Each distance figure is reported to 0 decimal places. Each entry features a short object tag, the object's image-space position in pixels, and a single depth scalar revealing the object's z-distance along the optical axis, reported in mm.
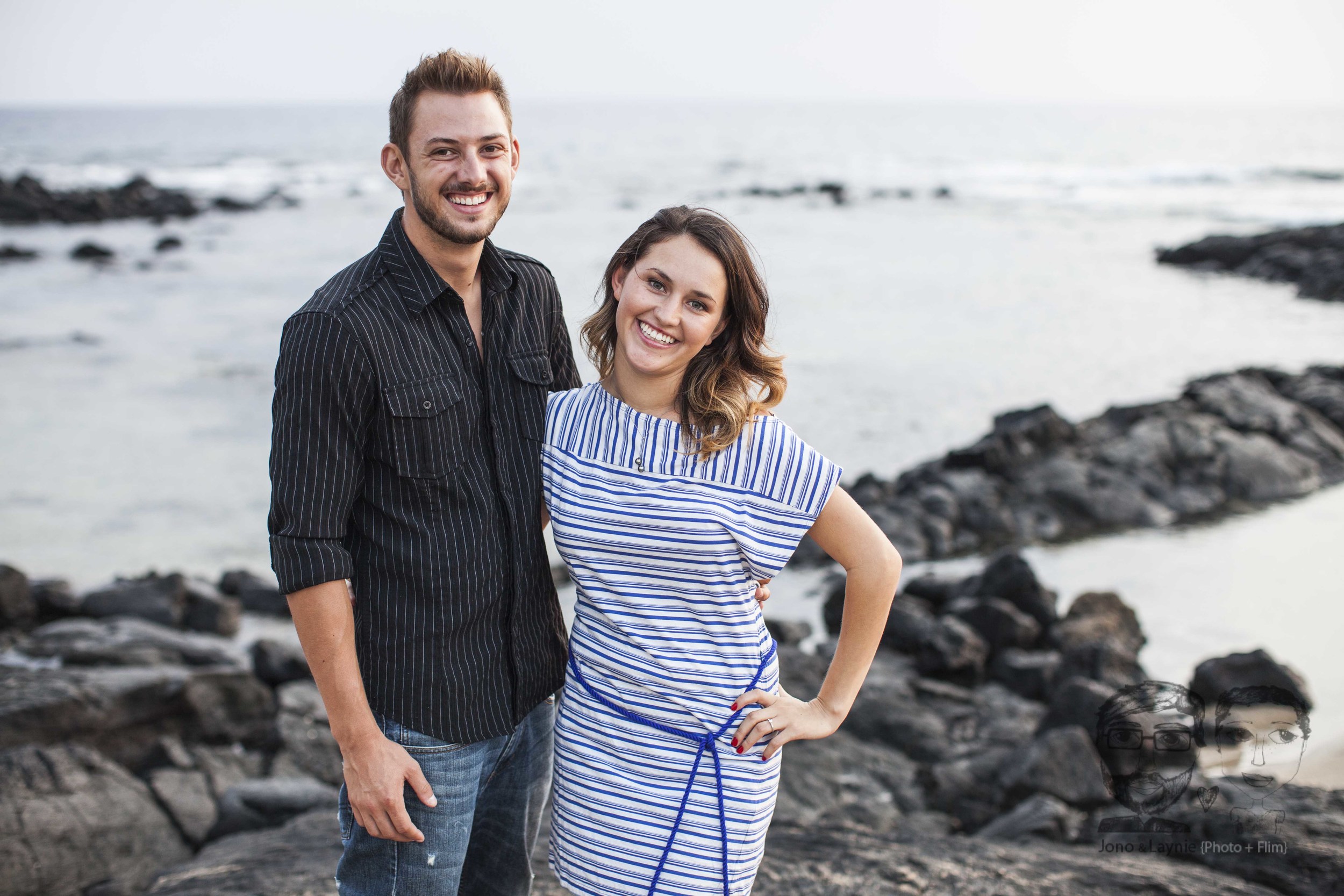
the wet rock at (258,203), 39906
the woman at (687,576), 2236
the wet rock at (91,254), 26953
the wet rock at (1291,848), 3607
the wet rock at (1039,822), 4590
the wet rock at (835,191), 44188
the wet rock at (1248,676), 5969
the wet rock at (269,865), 3418
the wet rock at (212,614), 7816
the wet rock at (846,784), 5074
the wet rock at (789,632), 7422
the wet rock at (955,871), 3377
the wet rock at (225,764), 5238
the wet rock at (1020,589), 7449
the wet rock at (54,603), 7840
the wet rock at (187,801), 4727
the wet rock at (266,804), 4793
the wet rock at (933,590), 8031
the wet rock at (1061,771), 5012
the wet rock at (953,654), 6930
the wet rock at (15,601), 7590
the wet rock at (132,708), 5117
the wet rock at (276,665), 6785
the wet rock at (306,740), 5664
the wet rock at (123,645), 6676
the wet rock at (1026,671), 6645
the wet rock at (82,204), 34969
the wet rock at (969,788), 5121
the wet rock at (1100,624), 7008
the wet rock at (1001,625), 7129
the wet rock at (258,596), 8203
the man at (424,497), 2102
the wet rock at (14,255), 26719
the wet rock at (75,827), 4008
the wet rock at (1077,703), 5590
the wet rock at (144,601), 7801
